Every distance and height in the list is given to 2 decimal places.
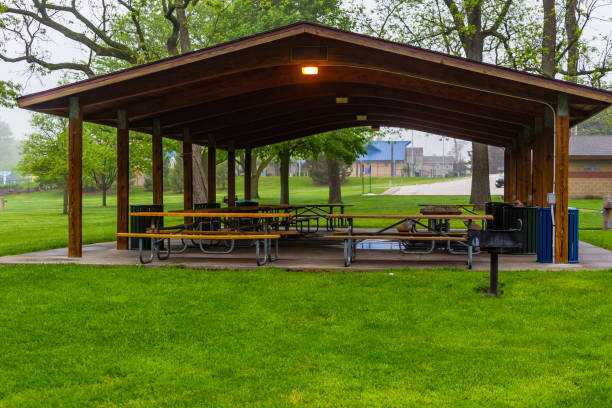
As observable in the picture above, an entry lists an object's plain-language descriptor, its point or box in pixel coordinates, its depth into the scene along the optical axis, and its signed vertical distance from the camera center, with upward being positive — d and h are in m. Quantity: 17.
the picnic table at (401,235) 8.35 -0.71
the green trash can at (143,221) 11.07 -0.60
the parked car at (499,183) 48.74 +0.57
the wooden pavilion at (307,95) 8.49 +1.72
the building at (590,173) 36.25 +1.05
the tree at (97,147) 31.58 +2.64
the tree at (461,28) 25.55 +7.71
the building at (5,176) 99.34 +2.70
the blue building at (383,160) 84.50 +4.43
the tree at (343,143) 24.59 +2.04
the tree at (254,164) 26.47 +1.75
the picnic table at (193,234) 8.68 -0.71
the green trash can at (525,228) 9.98 -0.68
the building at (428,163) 112.25 +5.55
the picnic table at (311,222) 13.15 -0.99
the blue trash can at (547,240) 8.85 -0.79
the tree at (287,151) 24.66 +1.80
